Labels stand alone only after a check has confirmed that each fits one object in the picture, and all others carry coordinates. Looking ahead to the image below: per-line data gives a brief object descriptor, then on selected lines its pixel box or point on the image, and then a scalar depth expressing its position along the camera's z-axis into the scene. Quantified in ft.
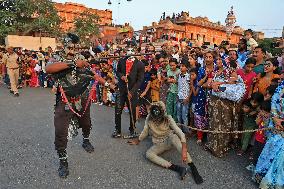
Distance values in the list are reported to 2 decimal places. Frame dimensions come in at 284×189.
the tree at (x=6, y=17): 89.15
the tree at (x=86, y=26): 111.86
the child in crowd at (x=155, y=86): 25.46
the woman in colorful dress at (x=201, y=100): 18.90
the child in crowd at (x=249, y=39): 24.77
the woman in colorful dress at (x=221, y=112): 16.94
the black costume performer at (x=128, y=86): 20.53
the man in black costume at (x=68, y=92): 14.78
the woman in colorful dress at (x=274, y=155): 12.88
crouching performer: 15.47
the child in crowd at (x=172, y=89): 22.11
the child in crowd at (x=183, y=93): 20.66
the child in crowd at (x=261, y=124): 14.74
